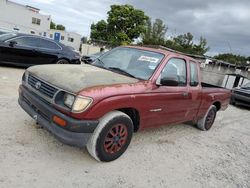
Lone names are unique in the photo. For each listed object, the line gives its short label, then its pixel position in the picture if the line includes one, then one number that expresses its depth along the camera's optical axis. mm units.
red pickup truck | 2552
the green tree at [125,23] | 32686
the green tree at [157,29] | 46412
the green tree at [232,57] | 37738
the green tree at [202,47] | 41259
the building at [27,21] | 31502
